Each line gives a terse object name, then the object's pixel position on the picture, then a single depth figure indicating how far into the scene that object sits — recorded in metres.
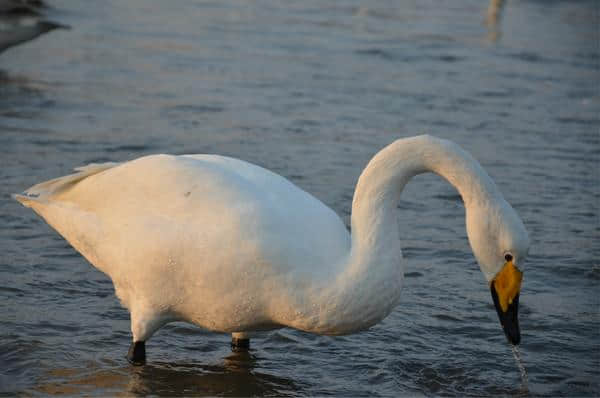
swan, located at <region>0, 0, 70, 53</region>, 25.42
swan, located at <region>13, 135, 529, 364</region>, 10.45
